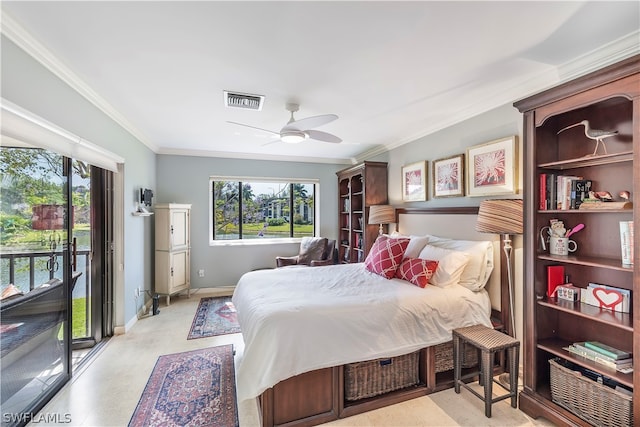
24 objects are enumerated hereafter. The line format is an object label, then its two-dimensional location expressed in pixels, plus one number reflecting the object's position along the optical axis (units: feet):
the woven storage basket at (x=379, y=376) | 6.97
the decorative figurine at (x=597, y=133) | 6.00
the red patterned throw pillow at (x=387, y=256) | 9.73
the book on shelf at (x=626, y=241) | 5.39
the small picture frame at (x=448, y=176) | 10.14
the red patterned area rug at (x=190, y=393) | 6.47
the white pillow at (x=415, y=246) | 10.18
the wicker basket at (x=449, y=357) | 7.83
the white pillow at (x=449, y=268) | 8.32
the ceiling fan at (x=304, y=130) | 7.96
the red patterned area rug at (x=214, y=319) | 11.11
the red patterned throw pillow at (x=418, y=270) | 8.55
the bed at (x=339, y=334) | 6.08
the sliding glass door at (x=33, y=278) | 5.99
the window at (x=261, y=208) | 17.42
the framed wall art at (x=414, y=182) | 11.96
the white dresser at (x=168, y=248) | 14.15
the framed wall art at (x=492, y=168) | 8.36
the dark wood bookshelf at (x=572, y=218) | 5.73
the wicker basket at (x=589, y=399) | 5.34
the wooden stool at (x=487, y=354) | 6.58
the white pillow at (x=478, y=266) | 8.46
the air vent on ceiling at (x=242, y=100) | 8.36
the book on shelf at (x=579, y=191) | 6.44
